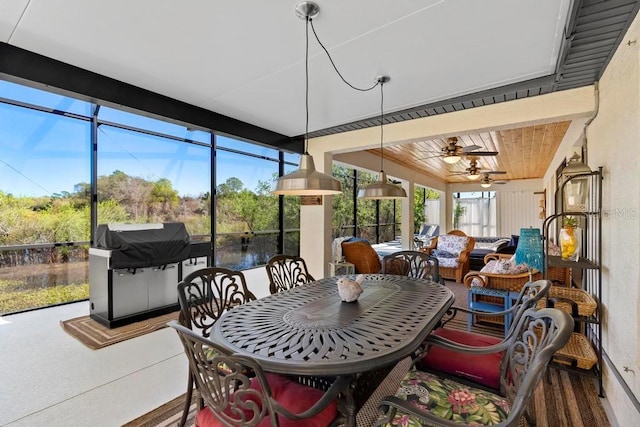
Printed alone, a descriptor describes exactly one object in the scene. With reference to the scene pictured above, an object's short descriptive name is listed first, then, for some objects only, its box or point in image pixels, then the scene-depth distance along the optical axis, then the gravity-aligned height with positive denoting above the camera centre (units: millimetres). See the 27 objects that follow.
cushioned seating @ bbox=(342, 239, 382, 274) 5336 -755
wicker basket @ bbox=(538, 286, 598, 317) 2439 -743
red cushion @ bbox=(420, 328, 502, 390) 1690 -871
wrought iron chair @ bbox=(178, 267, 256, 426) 1879 -605
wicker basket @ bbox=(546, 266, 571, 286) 3746 -762
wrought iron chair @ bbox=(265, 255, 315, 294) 2825 -596
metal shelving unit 2383 -394
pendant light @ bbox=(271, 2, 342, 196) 1839 +206
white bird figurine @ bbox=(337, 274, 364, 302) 2074 -523
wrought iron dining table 1283 -612
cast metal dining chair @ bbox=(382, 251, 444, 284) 3039 -531
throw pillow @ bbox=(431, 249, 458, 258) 6282 -838
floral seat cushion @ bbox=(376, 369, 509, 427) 1307 -871
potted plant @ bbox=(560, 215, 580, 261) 2562 -249
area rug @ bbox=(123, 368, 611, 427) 1936 -1313
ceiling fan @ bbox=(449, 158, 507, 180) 6427 +953
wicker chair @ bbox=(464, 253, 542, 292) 3416 -756
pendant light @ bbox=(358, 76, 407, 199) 2752 +216
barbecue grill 3521 -719
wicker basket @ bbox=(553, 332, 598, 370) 2288 -1090
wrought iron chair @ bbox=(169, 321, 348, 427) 1114 -743
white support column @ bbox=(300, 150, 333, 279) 4773 -290
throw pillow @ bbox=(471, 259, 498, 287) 3625 -779
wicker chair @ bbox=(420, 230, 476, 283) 5969 -997
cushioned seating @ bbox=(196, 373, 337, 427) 1286 -867
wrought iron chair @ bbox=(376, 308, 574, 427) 1029 -854
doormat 3117 -1313
